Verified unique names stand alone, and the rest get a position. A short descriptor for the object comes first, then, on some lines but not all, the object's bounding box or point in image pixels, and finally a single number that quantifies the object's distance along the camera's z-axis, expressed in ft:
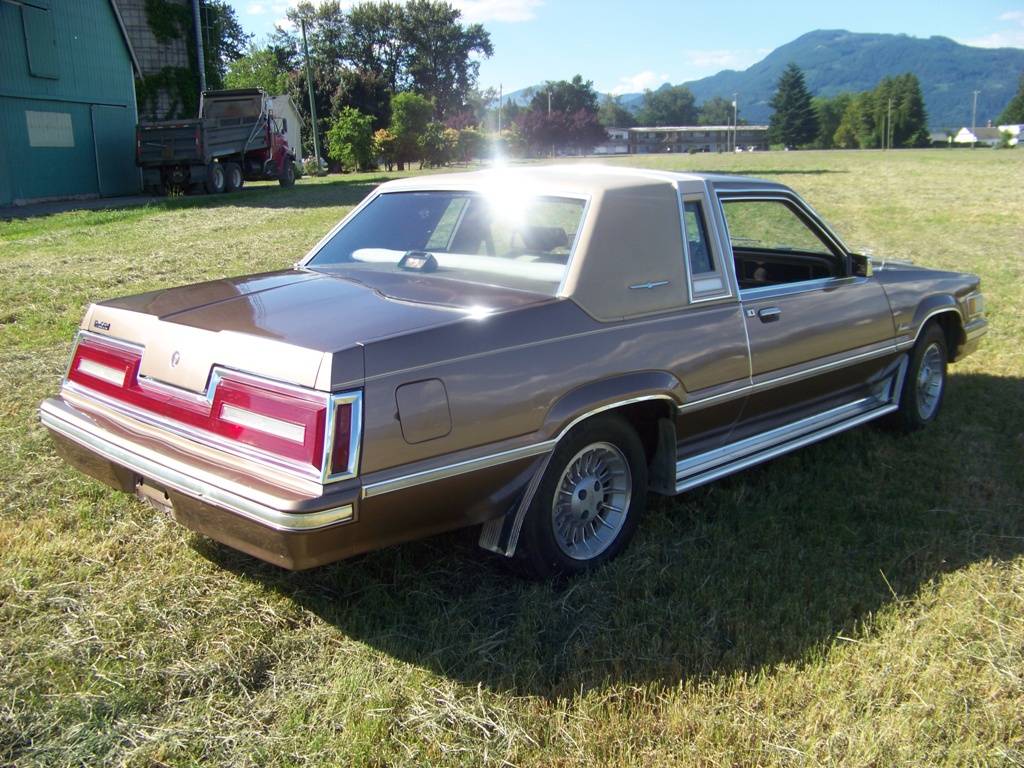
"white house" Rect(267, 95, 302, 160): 144.36
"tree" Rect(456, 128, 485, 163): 190.60
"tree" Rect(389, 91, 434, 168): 166.71
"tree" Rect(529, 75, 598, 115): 354.33
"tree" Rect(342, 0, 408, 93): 259.39
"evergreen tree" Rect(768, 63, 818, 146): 392.27
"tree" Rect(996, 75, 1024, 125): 432.66
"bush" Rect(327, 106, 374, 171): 145.07
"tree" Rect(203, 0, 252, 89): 96.12
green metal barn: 64.75
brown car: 8.95
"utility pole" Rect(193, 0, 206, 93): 91.74
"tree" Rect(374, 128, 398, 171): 161.07
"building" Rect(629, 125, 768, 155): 421.59
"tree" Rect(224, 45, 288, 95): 194.98
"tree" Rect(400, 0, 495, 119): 263.29
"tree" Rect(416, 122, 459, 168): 169.58
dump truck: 70.03
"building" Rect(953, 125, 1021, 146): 323.78
